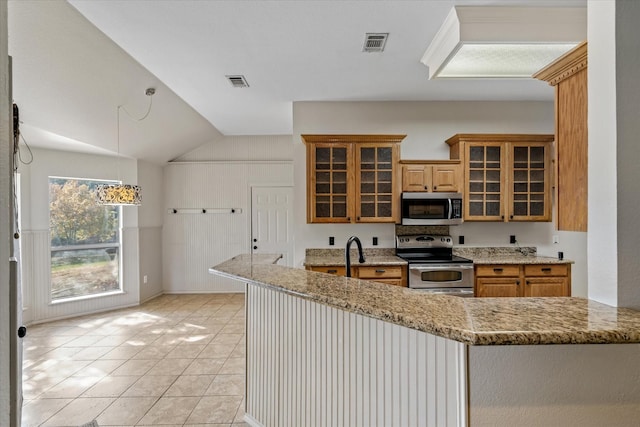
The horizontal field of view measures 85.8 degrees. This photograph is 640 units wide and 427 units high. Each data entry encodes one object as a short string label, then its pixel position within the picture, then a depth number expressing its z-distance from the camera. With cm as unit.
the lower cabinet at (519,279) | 389
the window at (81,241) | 485
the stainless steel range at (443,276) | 383
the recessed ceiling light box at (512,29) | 248
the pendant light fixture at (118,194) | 369
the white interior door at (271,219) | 625
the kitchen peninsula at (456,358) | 101
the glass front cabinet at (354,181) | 413
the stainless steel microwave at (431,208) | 412
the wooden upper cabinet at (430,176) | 416
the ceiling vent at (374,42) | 280
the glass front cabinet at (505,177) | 413
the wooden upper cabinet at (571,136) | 132
